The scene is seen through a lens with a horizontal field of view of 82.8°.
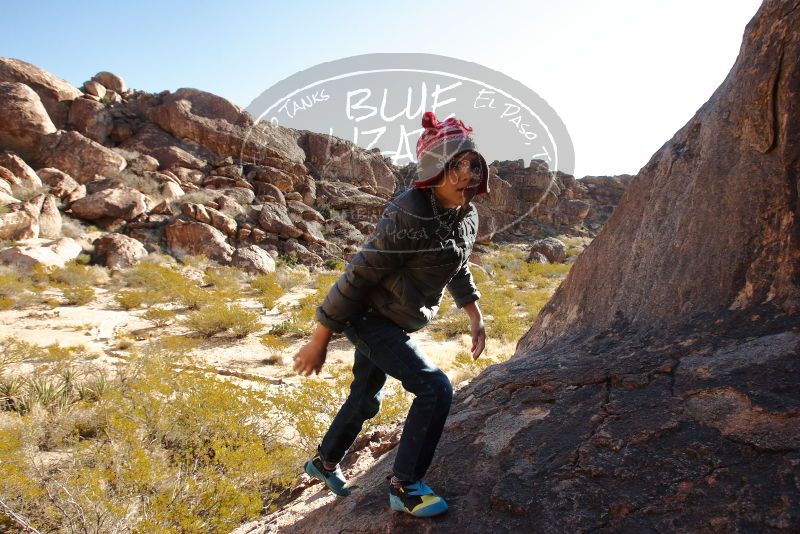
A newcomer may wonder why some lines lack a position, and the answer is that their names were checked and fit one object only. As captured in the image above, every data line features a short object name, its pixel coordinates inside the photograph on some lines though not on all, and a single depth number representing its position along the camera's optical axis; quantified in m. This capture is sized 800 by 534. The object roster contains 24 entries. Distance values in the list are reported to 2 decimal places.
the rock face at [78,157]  18.38
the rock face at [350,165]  27.30
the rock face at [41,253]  10.41
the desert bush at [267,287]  11.31
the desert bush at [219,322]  7.80
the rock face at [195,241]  15.68
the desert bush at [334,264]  18.72
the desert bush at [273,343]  6.49
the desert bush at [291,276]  13.62
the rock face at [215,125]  23.78
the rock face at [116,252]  12.71
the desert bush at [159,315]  7.95
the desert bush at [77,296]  8.88
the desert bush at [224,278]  12.46
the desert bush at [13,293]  8.00
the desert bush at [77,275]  10.22
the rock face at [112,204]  15.38
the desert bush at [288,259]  17.66
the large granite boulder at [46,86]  21.16
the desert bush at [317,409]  3.48
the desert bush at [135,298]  8.98
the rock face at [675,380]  1.30
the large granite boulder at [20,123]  18.69
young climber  1.54
